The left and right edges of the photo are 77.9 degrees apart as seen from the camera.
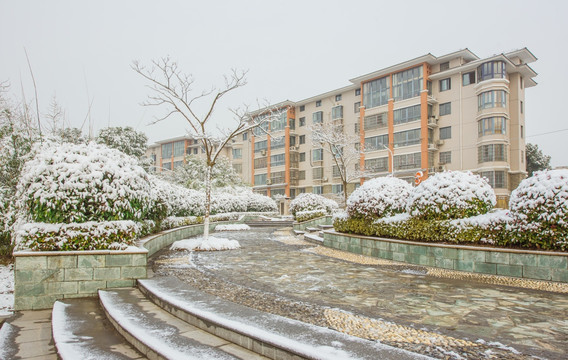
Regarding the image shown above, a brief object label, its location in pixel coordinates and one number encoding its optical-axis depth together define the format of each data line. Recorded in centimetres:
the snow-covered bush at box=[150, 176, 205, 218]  1276
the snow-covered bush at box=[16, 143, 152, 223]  650
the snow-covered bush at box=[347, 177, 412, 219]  1116
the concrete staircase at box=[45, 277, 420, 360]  325
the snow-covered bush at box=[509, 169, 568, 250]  681
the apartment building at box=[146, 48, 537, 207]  3166
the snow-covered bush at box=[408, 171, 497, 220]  896
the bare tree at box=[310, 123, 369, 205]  2606
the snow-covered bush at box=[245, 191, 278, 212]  3490
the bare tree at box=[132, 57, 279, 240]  1256
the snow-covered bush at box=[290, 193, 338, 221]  2334
